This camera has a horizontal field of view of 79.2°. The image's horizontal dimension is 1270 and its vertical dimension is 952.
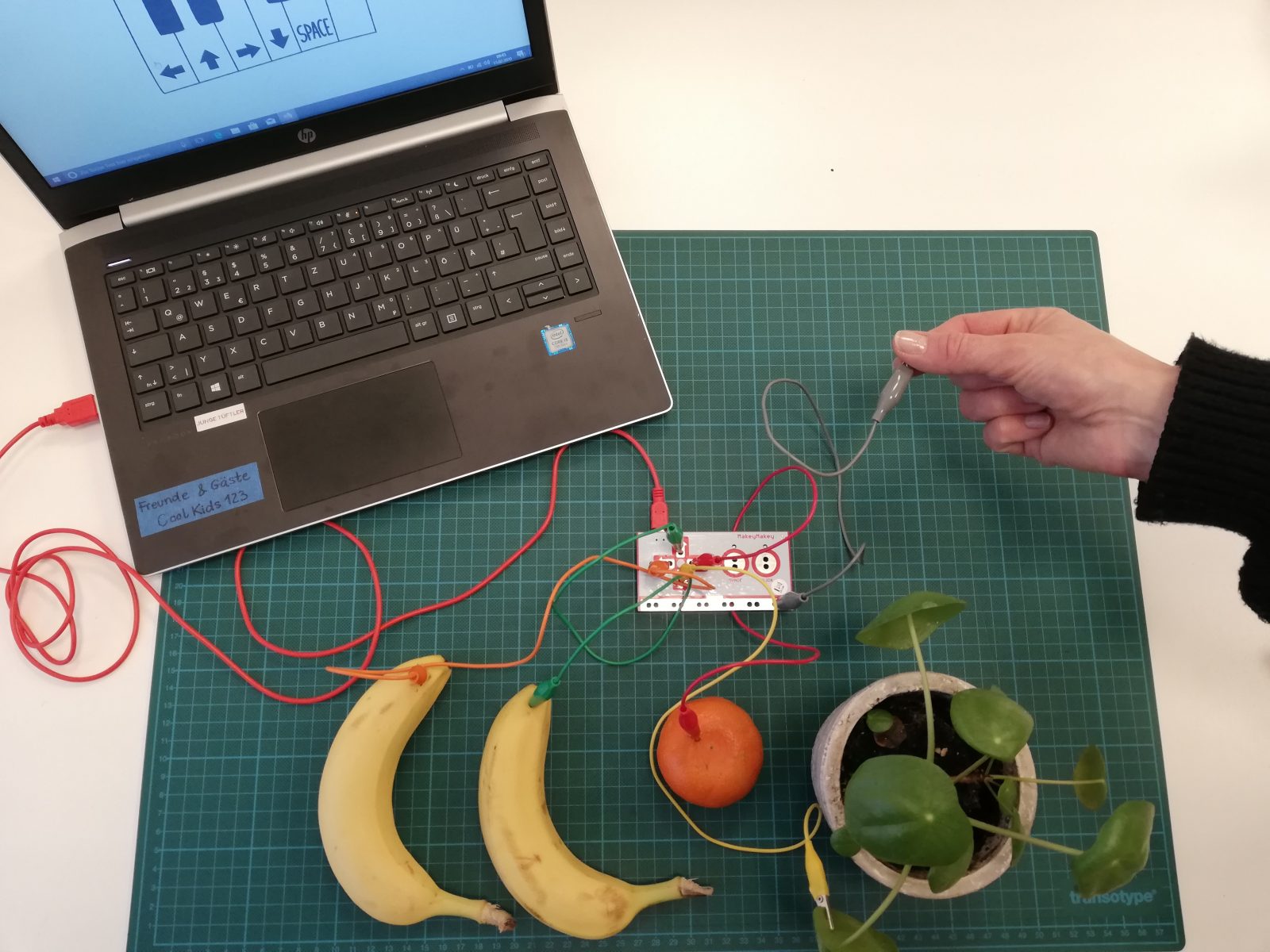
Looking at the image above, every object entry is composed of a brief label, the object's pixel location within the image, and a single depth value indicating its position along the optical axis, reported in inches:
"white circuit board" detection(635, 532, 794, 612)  32.4
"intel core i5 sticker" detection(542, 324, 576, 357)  32.8
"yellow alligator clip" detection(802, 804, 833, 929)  25.8
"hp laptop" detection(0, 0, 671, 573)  31.9
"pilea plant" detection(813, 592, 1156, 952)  19.3
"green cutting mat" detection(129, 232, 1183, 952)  30.4
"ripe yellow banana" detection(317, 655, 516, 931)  28.5
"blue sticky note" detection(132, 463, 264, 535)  31.9
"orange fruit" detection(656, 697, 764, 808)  27.0
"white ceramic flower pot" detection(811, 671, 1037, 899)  24.4
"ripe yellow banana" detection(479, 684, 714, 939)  27.9
